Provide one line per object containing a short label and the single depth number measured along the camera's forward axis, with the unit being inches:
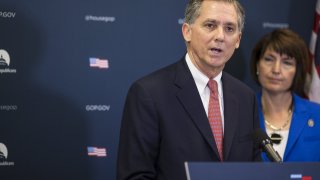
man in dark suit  193.7
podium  181.8
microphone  188.9
